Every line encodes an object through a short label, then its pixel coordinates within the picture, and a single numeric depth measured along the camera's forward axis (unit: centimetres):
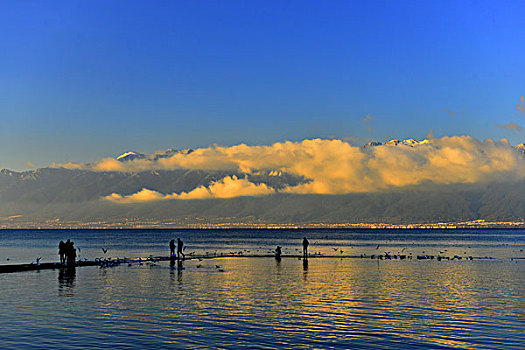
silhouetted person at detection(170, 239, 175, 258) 7333
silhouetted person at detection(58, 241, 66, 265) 6250
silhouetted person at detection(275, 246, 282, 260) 8150
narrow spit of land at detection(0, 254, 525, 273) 5827
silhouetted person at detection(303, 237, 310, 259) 7961
